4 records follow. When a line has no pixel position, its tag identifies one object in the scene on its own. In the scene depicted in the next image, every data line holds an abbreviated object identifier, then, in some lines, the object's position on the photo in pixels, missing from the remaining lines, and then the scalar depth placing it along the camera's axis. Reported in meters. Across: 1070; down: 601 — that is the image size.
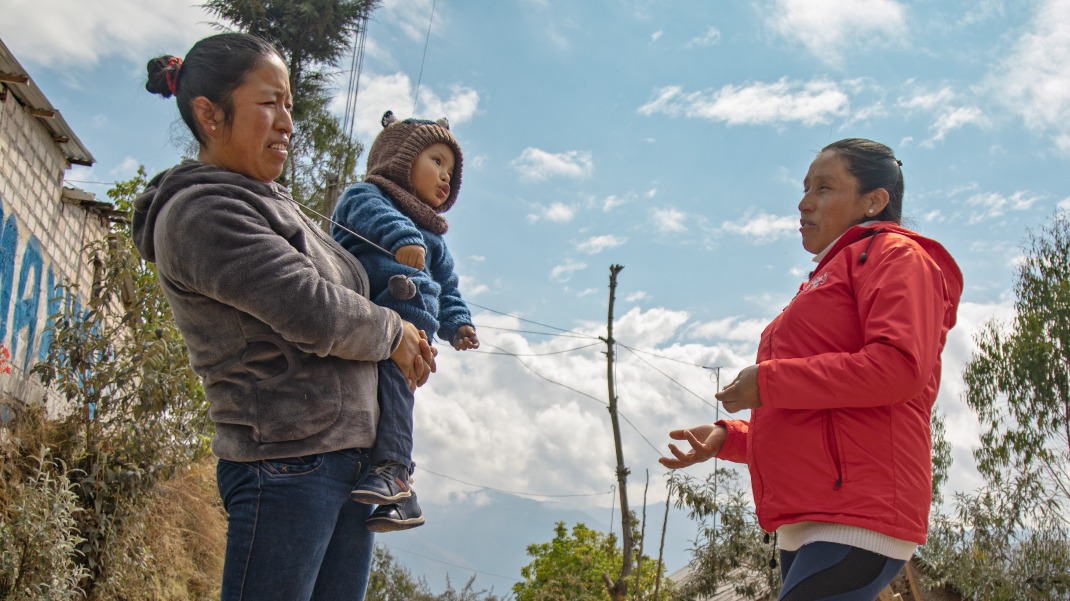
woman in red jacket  2.02
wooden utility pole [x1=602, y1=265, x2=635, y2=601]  11.92
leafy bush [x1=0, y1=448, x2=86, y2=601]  5.60
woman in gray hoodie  1.90
